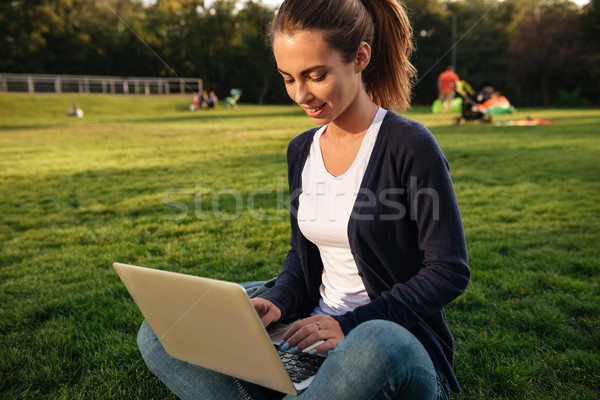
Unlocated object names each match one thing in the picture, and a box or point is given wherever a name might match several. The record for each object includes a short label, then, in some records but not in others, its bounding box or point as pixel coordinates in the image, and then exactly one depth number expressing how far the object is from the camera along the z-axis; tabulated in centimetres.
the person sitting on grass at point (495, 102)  2001
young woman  130
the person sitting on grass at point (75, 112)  2449
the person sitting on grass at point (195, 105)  3022
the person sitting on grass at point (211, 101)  3136
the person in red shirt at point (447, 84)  1977
